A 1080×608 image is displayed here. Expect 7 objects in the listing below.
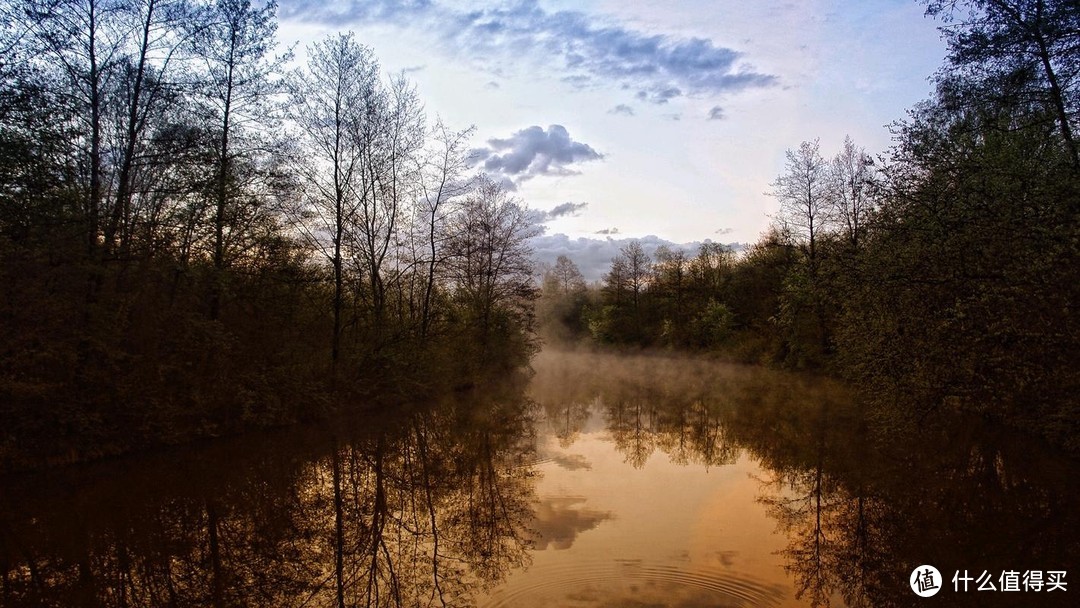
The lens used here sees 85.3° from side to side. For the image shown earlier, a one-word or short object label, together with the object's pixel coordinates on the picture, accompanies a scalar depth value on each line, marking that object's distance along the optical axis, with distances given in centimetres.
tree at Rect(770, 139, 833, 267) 2573
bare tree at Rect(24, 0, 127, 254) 1071
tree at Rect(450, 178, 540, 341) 2586
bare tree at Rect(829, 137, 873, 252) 2475
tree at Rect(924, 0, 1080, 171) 876
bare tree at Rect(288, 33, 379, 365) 1681
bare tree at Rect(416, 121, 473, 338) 2151
